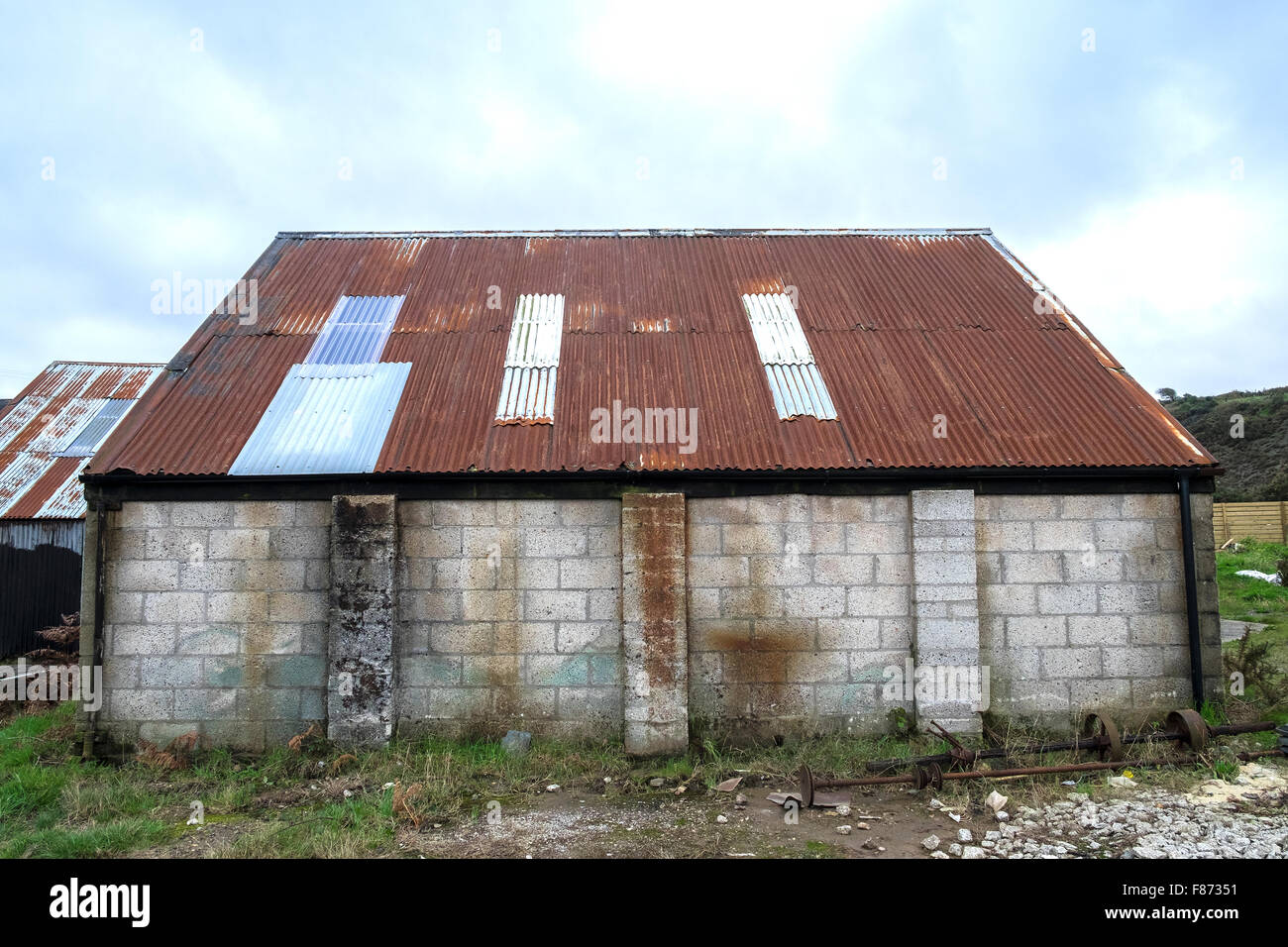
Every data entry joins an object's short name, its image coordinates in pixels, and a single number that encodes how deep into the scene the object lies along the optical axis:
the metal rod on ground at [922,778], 6.23
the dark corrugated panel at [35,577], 14.56
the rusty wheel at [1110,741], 6.75
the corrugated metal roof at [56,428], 14.98
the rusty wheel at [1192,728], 6.84
